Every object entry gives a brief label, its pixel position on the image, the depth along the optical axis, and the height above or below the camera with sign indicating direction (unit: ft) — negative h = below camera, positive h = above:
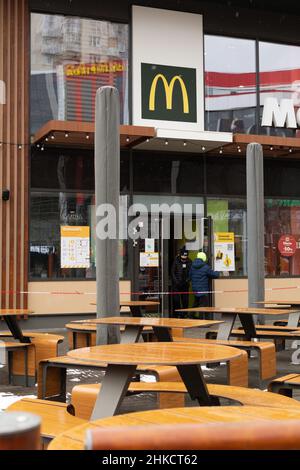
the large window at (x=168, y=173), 50.26 +6.75
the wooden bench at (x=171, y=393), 15.21 -3.36
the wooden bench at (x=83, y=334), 30.42 -3.64
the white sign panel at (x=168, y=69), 50.08 +14.83
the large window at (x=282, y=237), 54.29 +1.86
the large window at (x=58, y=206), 46.80 +4.01
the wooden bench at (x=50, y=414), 12.83 -3.35
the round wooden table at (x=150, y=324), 21.62 -2.17
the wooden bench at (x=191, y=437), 5.42 -1.47
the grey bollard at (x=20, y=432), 4.96 -1.29
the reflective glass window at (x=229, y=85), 52.65 +14.09
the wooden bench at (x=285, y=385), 17.48 -3.34
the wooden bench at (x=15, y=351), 25.95 -3.59
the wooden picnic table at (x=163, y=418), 8.47 -2.25
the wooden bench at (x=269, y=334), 27.58 -3.28
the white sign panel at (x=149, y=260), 49.88 +0.04
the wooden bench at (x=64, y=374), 19.57 -3.70
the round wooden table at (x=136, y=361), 12.31 -1.94
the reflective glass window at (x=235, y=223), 52.60 +2.92
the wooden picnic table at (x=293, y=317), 32.60 -2.88
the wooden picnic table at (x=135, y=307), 33.53 -2.45
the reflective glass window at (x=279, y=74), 54.54 +15.54
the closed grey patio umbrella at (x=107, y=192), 25.88 +2.73
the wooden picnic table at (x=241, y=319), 26.66 -2.48
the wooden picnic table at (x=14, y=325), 27.14 -2.60
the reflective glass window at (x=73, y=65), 47.29 +14.45
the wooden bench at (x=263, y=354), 24.99 -3.62
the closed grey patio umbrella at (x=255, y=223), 37.70 +2.13
